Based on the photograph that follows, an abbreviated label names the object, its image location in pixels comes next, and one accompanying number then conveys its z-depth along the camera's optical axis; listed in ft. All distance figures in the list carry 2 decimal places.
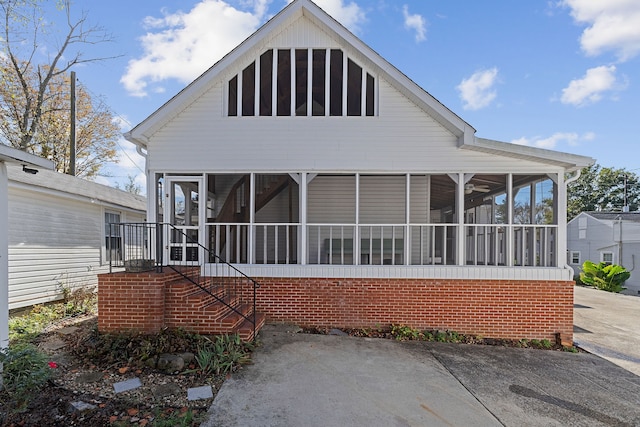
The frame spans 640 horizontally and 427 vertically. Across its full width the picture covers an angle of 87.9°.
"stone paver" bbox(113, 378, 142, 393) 14.84
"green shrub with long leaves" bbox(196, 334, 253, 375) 16.57
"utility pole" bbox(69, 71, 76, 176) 51.29
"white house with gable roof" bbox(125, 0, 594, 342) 24.17
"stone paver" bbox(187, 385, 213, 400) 14.32
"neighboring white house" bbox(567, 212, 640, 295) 64.13
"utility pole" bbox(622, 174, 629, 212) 128.98
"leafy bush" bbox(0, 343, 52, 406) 14.16
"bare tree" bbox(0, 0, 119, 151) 55.42
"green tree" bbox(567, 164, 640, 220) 140.46
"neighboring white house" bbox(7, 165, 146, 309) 26.63
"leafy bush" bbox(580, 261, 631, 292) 59.31
